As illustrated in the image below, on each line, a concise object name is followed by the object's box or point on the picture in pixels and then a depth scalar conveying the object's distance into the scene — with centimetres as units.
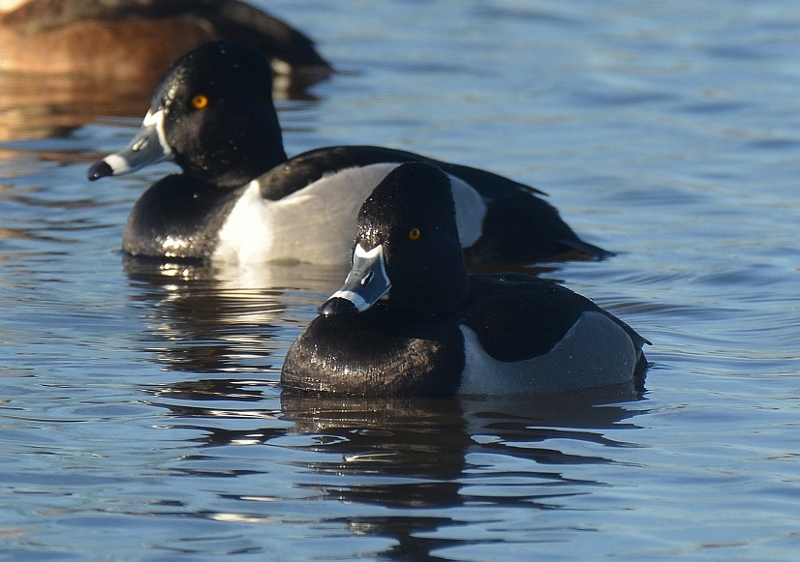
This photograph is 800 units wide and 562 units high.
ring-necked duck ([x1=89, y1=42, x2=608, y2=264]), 1844
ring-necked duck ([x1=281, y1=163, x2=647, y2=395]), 1255
